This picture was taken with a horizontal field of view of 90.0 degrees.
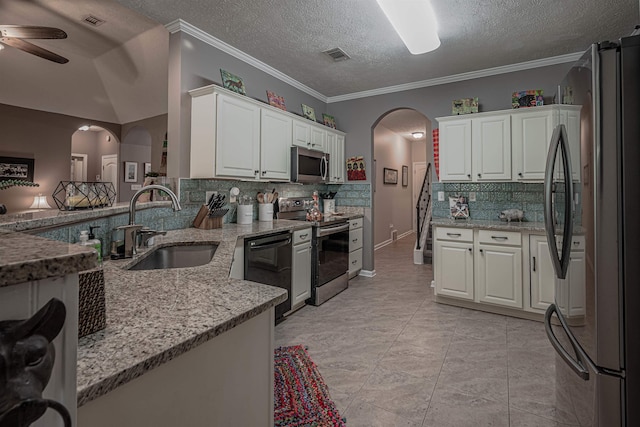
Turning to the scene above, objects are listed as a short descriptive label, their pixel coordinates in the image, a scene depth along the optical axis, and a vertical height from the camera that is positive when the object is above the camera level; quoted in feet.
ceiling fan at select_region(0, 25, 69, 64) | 7.98 +4.76
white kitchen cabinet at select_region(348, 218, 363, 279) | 14.15 -1.23
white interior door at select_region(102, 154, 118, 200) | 20.86 +3.42
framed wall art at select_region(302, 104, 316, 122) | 13.78 +4.63
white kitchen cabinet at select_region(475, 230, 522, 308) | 10.21 -1.60
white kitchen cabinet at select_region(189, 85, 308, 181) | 9.03 +2.52
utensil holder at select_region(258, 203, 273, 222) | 11.50 +0.25
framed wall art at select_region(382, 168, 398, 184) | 24.38 +3.40
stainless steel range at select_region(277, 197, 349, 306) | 11.36 -1.15
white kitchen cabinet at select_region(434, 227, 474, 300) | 10.97 -1.53
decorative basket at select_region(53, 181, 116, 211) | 5.92 +0.44
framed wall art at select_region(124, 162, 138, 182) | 20.35 +3.02
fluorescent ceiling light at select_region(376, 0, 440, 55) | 7.47 +5.00
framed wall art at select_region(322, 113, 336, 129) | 15.11 +4.71
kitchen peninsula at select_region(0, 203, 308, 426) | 1.98 -0.95
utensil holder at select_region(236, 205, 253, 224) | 10.71 +0.16
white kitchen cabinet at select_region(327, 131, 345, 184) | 14.48 +2.93
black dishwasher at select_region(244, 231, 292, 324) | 8.55 -1.20
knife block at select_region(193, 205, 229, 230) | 9.35 +0.02
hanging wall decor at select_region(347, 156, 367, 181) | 15.31 +2.42
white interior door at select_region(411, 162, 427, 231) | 30.71 +3.90
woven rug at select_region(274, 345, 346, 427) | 5.65 -3.48
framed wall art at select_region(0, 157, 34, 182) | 16.21 +2.63
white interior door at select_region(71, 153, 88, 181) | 22.47 +3.65
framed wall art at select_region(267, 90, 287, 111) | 12.03 +4.55
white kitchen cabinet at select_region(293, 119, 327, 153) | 12.32 +3.42
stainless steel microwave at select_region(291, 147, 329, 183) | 11.93 +2.13
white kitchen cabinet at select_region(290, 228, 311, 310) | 10.30 -1.65
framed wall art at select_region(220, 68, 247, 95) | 10.21 +4.45
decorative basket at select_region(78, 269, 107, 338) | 2.25 -0.61
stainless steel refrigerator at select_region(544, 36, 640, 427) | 3.60 -0.13
